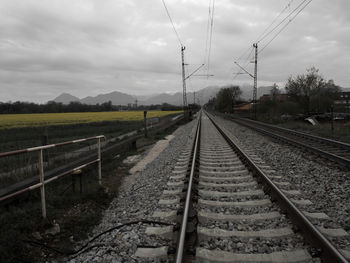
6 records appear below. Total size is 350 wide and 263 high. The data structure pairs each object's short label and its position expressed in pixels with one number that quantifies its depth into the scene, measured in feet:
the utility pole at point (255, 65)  96.71
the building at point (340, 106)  142.81
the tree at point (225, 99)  266.88
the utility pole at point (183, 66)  107.14
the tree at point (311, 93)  131.85
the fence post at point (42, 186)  12.38
